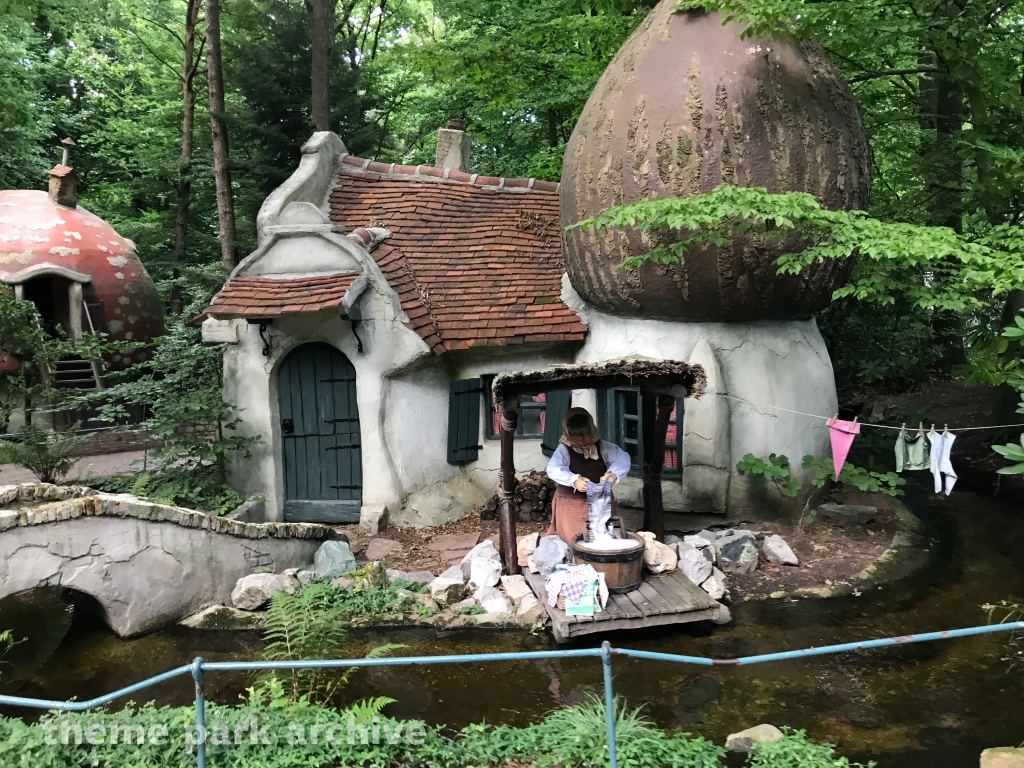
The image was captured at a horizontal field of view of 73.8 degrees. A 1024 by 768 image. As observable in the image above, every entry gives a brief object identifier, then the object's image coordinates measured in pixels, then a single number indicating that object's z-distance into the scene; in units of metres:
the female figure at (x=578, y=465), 6.80
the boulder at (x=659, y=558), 6.94
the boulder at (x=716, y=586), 6.79
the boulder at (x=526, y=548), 7.28
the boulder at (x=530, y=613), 6.52
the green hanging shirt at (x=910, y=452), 6.55
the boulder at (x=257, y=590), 6.77
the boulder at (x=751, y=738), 4.34
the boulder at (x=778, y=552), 7.65
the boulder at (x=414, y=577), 7.35
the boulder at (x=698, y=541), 7.43
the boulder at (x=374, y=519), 9.05
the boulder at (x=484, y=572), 7.12
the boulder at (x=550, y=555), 6.85
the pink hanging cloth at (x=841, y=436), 6.75
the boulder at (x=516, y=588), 6.87
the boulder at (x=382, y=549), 8.31
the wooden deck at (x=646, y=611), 6.00
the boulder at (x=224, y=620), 6.58
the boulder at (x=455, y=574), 7.26
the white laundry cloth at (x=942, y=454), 6.29
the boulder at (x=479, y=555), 7.39
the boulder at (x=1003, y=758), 3.61
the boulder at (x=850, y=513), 8.77
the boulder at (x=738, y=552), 7.52
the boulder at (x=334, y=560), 7.49
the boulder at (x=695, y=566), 6.95
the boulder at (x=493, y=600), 6.71
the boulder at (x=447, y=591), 6.86
